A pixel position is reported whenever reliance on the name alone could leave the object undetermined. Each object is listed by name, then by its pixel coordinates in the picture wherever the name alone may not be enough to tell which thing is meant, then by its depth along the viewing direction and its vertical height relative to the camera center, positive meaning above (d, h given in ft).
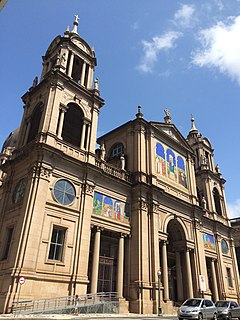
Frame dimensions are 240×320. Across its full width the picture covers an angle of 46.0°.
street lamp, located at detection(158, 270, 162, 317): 73.97 +1.49
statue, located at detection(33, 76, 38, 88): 95.45 +66.60
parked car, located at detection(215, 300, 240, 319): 65.92 +0.17
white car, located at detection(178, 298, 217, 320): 55.36 -0.30
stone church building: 65.51 +26.23
